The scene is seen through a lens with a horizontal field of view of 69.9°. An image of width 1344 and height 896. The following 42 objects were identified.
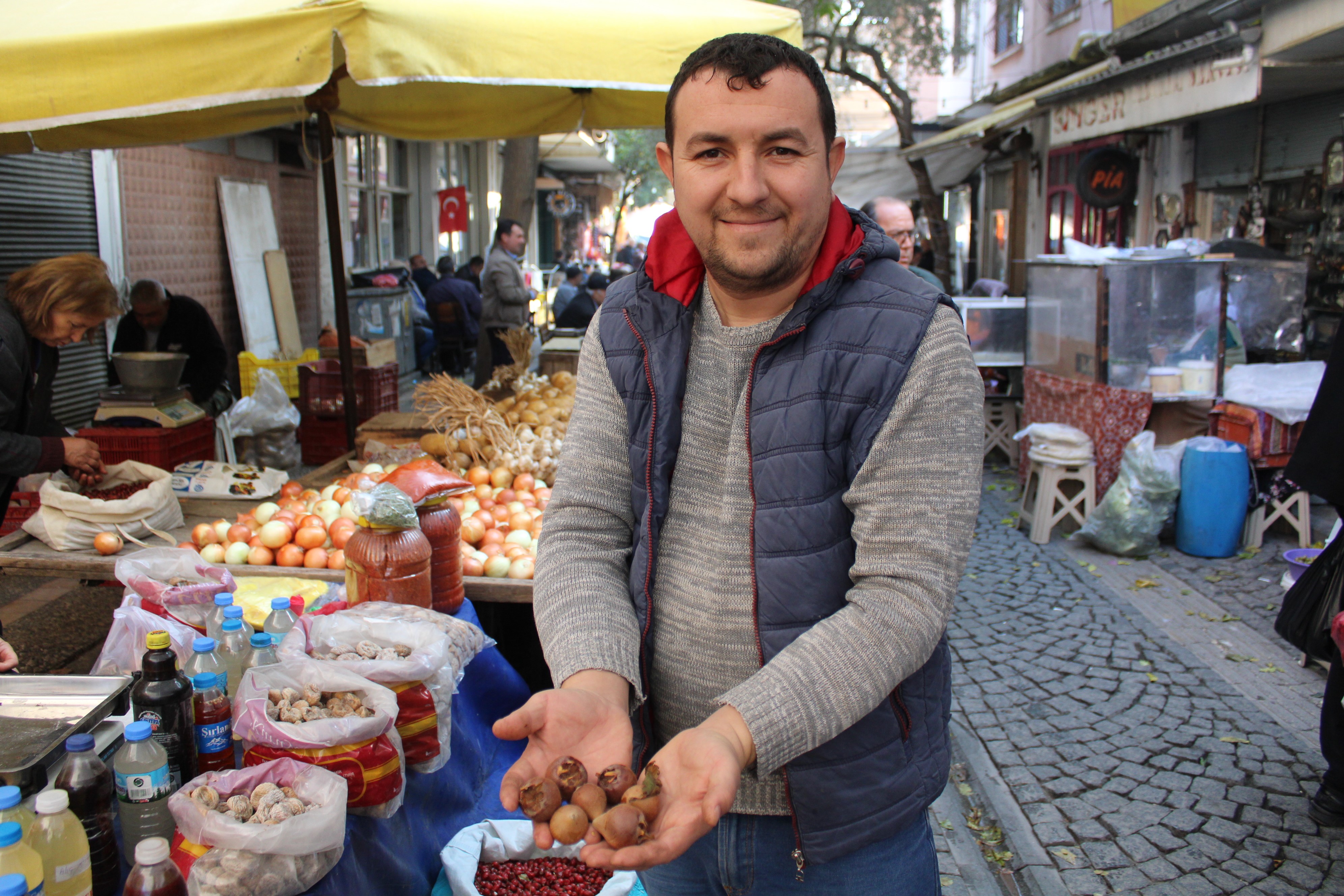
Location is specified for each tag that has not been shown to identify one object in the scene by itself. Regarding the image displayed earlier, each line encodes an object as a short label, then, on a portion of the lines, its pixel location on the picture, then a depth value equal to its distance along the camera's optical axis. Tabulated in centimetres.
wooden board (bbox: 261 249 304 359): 1116
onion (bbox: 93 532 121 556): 367
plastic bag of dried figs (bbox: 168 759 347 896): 175
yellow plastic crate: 835
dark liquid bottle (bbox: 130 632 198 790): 204
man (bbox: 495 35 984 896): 130
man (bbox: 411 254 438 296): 1514
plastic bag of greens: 613
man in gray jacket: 1018
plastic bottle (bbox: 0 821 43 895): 154
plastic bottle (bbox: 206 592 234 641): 254
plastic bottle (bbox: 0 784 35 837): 160
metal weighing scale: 518
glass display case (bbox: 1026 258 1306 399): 646
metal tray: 184
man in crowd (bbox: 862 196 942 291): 585
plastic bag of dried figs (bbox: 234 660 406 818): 203
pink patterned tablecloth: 641
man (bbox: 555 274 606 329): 1235
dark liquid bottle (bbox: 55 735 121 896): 185
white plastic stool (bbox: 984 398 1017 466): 861
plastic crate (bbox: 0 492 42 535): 502
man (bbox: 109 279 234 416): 673
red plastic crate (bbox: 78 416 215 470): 500
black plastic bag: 351
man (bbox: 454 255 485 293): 1584
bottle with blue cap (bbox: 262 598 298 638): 264
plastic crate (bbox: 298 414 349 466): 773
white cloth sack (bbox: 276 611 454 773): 237
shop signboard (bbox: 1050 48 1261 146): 716
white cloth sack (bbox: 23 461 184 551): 369
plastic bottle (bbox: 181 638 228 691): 223
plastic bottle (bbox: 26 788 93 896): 168
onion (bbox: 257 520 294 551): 366
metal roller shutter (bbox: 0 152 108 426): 705
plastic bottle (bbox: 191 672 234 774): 211
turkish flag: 1420
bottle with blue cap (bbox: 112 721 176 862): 190
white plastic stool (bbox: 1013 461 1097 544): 651
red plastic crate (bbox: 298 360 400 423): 770
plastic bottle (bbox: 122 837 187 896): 169
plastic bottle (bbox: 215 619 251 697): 241
